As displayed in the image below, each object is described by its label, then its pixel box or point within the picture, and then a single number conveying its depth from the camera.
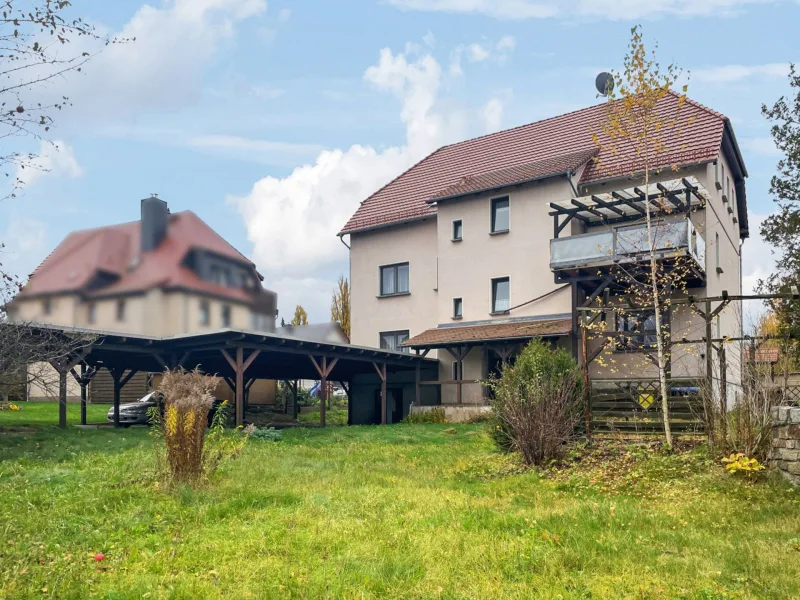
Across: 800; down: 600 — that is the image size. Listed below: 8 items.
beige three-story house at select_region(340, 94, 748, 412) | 25.05
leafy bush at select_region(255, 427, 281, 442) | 17.95
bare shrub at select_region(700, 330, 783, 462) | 10.37
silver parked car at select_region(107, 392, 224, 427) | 28.48
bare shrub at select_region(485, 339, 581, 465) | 12.20
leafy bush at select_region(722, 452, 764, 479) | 9.91
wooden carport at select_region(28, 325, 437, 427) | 21.11
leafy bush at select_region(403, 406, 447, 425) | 27.39
